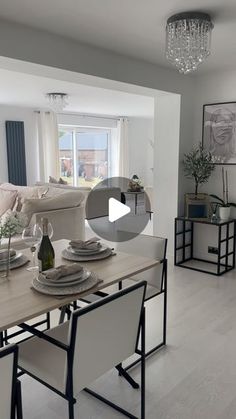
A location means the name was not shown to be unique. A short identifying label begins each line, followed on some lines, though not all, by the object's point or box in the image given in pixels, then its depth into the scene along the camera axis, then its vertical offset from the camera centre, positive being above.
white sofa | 3.88 -0.59
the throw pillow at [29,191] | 4.77 -0.42
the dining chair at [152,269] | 2.37 -0.73
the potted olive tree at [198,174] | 3.89 -0.15
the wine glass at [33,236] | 1.96 -0.43
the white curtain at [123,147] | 10.00 +0.38
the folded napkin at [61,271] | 1.65 -0.53
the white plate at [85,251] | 2.10 -0.55
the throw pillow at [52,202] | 3.85 -0.49
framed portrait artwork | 3.81 +0.33
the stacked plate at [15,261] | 1.87 -0.56
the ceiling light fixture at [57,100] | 5.74 +1.01
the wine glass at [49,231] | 1.90 -0.39
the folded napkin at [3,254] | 1.90 -0.51
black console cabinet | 3.83 -1.00
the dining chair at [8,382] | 1.05 -0.70
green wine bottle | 1.85 -0.49
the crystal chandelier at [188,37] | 2.32 +0.84
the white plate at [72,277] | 1.63 -0.55
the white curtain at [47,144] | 7.98 +0.39
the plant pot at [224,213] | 3.84 -0.58
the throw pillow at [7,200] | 4.42 -0.50
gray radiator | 7.47 +0.19
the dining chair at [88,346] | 1.32 -0.78
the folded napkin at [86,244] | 2.15 -0.52
